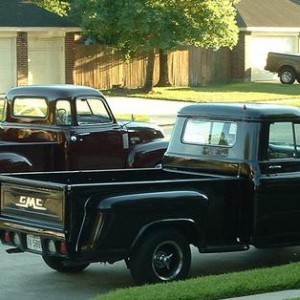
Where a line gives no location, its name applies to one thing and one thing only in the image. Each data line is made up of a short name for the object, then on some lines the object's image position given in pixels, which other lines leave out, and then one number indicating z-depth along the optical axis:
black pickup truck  8.89
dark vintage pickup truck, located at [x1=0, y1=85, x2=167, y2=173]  14.26
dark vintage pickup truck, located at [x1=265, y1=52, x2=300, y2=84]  48.06
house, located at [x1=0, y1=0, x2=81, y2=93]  39.28
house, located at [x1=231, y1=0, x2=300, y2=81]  50.25
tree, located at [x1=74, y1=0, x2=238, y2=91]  38.41
